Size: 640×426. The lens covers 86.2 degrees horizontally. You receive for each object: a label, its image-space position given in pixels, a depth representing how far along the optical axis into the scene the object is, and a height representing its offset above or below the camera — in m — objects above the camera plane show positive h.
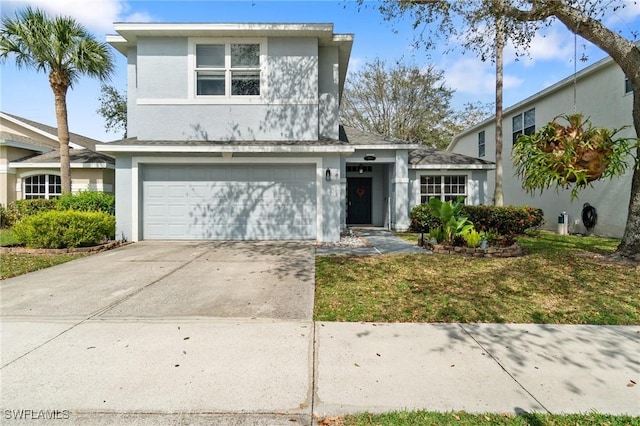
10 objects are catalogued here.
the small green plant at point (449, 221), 9.17 -0.32
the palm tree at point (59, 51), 12.01 +5.67
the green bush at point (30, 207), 13.71 +0.04
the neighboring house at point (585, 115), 11.73 +3.55
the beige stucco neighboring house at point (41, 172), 14.98 +1.61
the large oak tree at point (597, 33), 7.29 +3.87
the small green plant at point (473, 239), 8.77 -0.76
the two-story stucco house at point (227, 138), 10.45 +2.23
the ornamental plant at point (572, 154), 4.46 +0.75
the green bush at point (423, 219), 12.60 -0.37
